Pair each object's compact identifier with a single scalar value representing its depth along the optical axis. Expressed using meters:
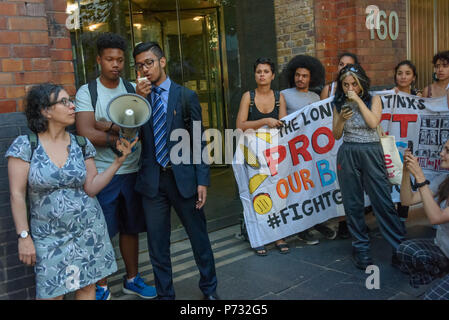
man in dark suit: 3.23
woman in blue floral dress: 2.62
